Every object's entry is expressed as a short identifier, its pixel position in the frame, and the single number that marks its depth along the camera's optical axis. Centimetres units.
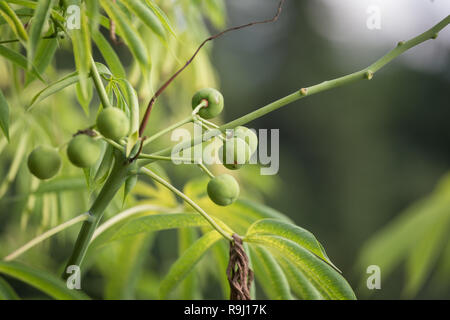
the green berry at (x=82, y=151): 62
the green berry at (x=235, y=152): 63
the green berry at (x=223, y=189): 64
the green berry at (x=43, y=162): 63
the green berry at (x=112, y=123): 62
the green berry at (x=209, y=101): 65
